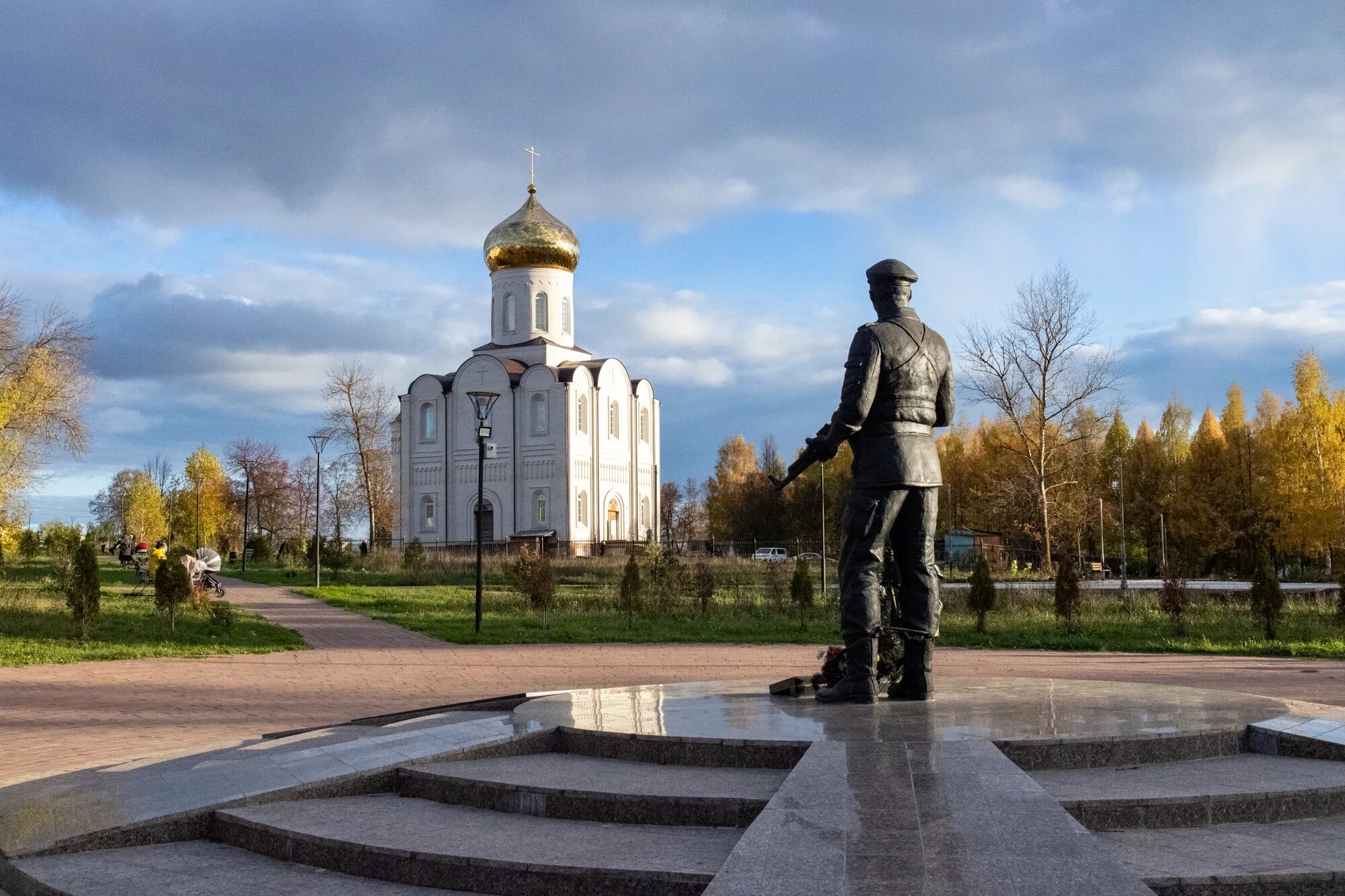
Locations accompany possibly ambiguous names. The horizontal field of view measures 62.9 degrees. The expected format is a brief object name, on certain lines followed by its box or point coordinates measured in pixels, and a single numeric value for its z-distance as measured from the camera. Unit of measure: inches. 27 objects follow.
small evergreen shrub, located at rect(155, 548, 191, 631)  682.8
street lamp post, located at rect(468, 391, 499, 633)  744.6
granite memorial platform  150.4
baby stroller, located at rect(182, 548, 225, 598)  884.8
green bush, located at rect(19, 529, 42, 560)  1867.6
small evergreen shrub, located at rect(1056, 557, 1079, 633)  699.4
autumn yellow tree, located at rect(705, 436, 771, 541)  2603.3
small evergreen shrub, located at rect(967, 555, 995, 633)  720.3
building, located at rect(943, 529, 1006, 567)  1477.6
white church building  2028.8
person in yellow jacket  993.4
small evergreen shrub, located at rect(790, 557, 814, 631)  749.3
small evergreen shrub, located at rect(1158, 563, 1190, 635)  658.2
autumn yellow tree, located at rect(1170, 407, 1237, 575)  1865.2
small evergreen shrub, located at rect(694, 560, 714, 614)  799.1
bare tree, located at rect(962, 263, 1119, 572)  1302.9
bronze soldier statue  271.9
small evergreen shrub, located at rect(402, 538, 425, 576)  1352.1
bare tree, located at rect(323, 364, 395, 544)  2111.2
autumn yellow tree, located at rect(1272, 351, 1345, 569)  1577.3
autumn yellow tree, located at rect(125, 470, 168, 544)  2684.5
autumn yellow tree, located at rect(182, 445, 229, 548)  2847.0
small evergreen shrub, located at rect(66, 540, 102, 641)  606.5
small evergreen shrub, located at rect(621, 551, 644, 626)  797.9
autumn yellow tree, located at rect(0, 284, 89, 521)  1198.3
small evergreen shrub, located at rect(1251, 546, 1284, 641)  636.7
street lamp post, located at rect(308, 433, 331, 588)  1202.3
